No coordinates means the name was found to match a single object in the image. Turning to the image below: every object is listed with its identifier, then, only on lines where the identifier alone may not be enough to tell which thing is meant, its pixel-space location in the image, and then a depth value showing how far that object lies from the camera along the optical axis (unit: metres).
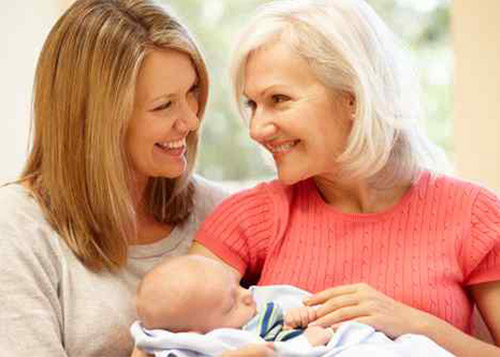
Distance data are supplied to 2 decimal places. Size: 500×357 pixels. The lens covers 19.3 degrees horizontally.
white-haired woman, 1.84
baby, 1.72
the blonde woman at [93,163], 1.78
